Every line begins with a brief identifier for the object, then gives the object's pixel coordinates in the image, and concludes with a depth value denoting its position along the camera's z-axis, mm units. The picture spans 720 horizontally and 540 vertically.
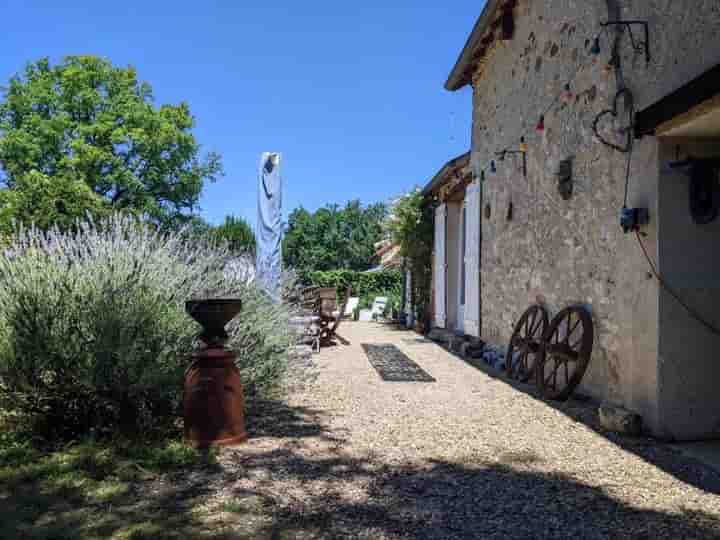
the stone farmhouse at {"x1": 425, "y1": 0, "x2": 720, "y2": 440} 3941
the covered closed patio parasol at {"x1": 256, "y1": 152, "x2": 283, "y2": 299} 7457
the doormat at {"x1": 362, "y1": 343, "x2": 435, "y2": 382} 6656
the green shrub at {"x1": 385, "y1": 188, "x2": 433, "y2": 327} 13031
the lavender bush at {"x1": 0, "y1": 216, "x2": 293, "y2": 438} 3695
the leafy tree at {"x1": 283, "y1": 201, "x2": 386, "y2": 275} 43438
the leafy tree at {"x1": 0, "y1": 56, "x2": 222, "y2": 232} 24878
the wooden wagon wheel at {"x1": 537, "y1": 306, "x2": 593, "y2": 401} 4953
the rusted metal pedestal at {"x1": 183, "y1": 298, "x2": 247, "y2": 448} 3697
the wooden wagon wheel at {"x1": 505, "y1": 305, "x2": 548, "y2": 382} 6113
